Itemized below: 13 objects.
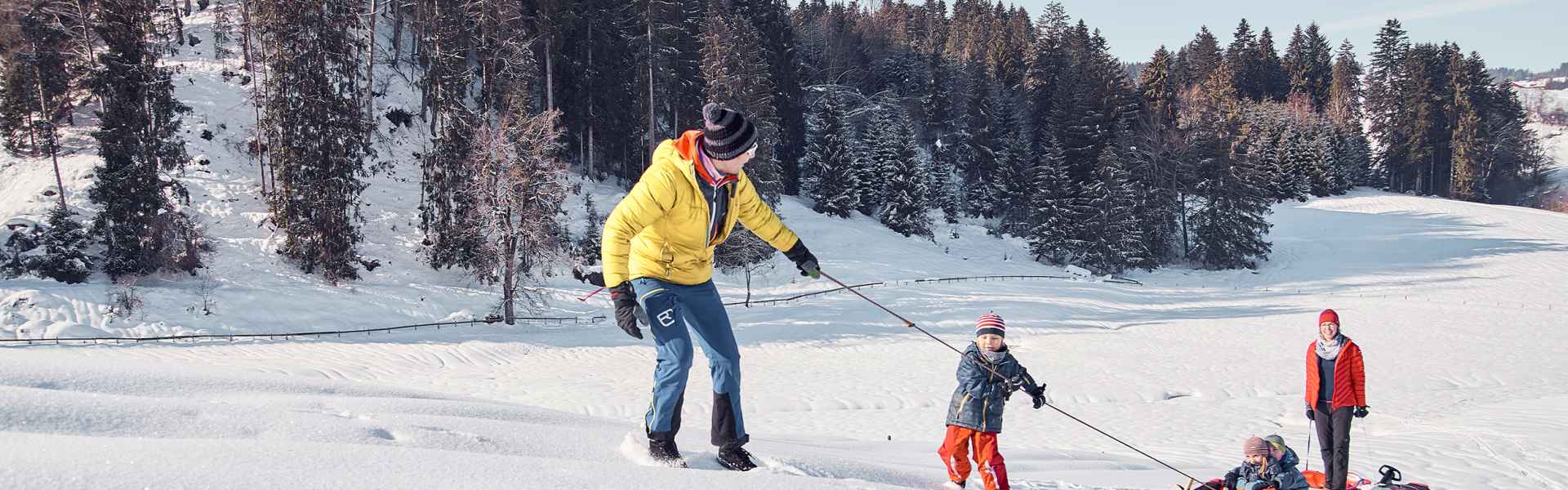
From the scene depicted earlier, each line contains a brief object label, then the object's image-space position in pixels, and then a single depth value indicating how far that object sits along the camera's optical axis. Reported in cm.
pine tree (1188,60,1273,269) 4944
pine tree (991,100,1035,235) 5478
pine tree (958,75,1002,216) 5816
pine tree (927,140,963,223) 5425
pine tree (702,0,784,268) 4056
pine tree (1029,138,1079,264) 4875
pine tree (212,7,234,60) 3725
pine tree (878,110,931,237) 4797
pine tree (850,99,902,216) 4934
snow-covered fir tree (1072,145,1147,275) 4788
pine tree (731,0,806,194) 5272
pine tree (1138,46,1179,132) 6266
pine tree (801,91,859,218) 4841
